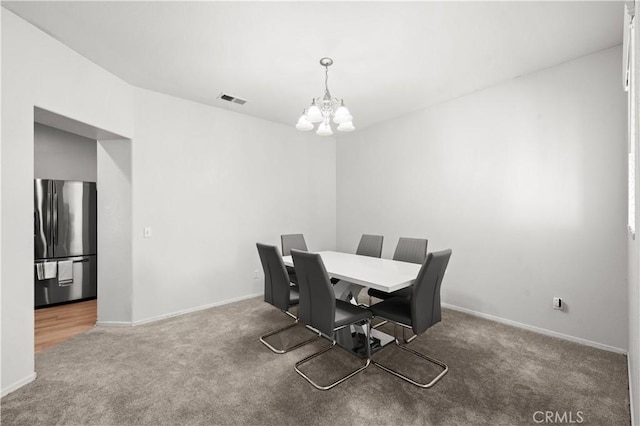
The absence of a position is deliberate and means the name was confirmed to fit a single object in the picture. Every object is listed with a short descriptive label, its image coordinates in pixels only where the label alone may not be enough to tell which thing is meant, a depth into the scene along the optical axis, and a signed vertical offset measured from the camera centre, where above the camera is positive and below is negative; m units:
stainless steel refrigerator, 4.00 -0.39
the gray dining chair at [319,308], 2.12 -0.75
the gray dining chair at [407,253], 3.15 -0.49
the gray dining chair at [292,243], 3.89 -0.42
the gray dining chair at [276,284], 2.62 -0.68
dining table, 2.34 -0.56
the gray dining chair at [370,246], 3.78 -0.46
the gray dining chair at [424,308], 2.12 -0.77
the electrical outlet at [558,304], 2.96 -0.97
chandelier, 2.63 +0.92
